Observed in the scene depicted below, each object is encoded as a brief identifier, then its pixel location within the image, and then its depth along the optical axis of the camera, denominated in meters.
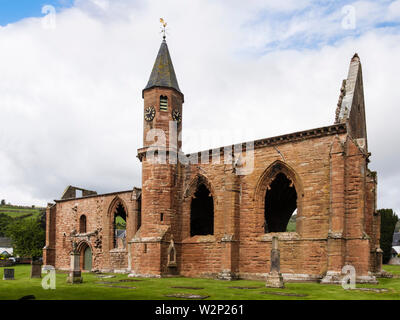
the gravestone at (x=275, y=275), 15.57
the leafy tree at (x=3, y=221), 84.44
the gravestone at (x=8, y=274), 21.47
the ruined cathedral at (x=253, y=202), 18.19
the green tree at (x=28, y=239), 45.44
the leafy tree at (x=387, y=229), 43.94
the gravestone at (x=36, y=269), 22.28
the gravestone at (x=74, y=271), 18.45
